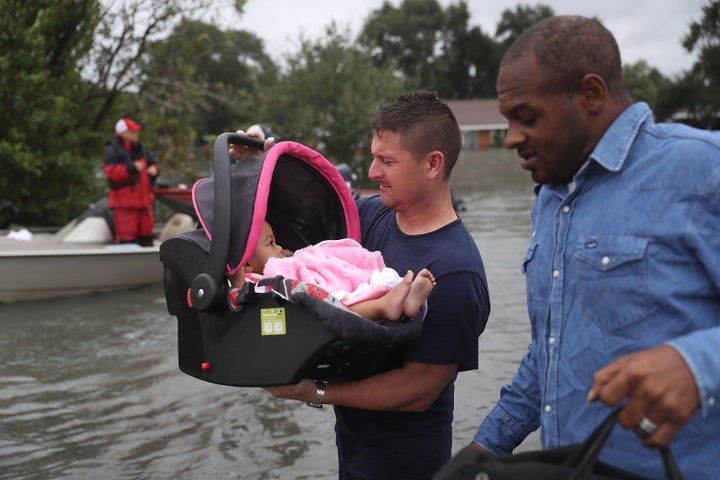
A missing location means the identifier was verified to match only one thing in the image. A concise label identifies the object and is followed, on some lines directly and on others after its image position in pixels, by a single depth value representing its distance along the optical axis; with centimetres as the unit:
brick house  9319
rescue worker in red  1193
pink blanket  285
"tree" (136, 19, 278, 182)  1747
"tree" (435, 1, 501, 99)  11188
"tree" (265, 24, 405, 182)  2681
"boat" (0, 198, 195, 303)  1145
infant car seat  260
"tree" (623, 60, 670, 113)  8794
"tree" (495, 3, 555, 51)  11312
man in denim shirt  178
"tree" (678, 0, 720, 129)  4691
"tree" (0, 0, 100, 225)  1339
